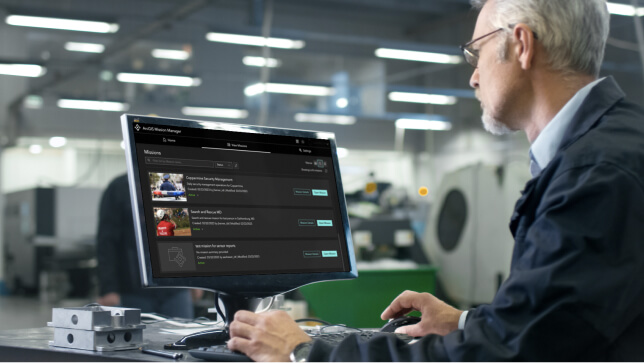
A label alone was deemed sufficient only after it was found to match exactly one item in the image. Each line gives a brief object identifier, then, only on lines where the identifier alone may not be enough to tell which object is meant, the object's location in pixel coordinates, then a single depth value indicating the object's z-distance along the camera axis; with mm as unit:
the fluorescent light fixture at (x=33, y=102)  6254
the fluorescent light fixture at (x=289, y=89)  7285
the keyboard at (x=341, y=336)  1295
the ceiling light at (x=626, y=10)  4495
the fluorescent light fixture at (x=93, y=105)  6363
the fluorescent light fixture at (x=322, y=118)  7363
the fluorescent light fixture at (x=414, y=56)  8592
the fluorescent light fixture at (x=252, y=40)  7283
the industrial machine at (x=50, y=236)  6031
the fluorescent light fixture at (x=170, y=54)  7047
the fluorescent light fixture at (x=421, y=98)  8516
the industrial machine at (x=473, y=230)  6270
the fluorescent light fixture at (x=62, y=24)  6367
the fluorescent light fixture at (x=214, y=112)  6859
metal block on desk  1208
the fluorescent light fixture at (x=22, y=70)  6219
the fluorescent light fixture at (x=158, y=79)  6637
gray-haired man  924
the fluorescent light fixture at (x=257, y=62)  7414
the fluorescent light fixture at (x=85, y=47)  6584
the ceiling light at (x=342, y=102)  7668
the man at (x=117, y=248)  3553
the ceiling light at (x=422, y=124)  8500
